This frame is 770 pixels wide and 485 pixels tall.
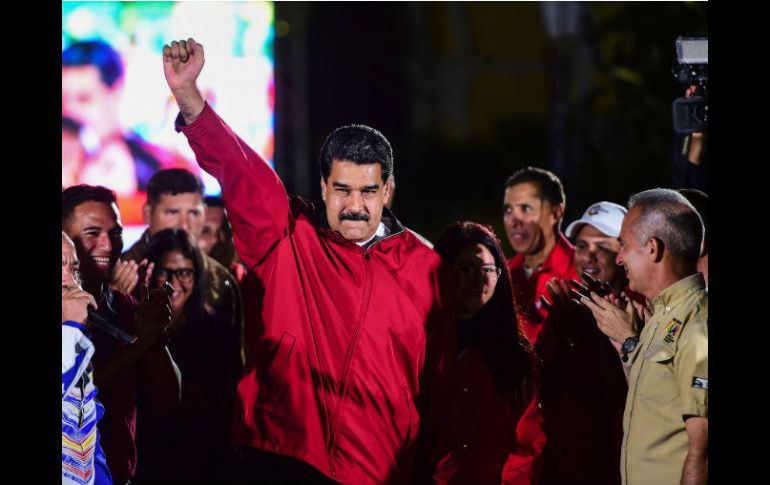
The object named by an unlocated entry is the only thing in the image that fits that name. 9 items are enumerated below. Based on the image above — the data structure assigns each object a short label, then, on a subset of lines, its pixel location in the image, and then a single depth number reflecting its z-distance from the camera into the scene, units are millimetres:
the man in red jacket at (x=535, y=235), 10336
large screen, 22219
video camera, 9305
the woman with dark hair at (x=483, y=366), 7984
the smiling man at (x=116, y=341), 8008
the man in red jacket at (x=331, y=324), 7355
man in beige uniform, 6633
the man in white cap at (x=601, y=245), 9750
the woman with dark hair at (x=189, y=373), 9430
